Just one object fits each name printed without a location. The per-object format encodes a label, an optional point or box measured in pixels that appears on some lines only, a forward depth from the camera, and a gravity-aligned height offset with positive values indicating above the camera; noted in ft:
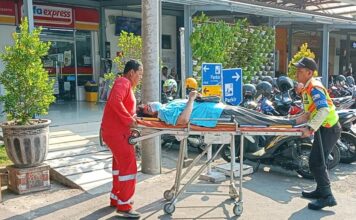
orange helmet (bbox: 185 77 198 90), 26.58 -1.34
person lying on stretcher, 15.10 -1.90
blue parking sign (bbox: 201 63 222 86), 22.72 -0.64
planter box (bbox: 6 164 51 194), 18.76 -5.15
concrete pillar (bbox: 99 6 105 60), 47.67 +3.17
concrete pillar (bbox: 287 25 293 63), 58.13 +3.05
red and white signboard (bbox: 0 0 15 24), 40.45 +5.02
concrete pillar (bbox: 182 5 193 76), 33.19 +2.12
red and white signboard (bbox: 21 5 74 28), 42.70 +4.92
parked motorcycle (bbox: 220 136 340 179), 21.27 -4.73
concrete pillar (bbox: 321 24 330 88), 51.42 +1.06
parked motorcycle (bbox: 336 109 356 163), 23.07 -4.57
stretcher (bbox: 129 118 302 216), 15.37 -2.54
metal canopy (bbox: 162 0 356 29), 33.40 +4.56
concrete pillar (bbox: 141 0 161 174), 21.06 +0.13
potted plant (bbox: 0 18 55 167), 18.81 -1.52
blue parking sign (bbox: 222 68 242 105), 22.82 -1.30
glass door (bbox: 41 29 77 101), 45.73 +0.16
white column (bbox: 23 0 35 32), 25.12 +3.09
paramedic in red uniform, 15.89 -3.04
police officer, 16.70 -2.84
